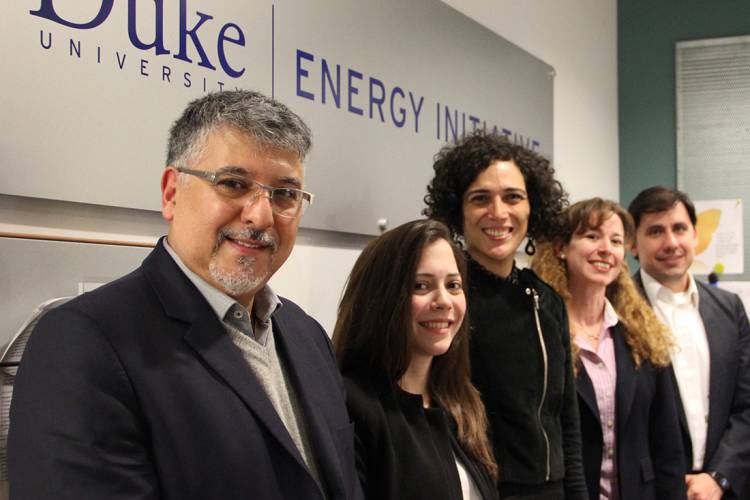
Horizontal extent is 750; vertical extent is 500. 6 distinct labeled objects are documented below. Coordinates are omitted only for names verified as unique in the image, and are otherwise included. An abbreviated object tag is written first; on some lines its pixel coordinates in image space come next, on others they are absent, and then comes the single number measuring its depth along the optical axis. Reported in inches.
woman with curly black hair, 72.5
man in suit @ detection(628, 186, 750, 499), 102.1
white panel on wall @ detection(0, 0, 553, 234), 52.1
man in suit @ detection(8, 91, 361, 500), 36.4
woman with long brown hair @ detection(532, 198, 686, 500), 88.0
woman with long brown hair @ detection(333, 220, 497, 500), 59.5
